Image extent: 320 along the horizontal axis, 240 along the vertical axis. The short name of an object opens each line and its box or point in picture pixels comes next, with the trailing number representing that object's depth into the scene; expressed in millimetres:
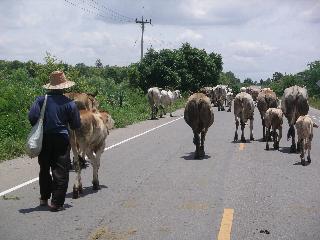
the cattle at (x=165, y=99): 35812
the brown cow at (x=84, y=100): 11297
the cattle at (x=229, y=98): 46872
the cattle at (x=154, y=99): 33500
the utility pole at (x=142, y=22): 66400
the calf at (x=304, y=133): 13927
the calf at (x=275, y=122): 17219
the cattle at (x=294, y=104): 17406
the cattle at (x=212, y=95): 47769
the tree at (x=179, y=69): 56906
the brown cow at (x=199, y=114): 15477
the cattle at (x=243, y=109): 19469
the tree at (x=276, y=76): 185400
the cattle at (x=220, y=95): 45906
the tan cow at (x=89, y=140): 9844
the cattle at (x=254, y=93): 42969
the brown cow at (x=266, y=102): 20328
